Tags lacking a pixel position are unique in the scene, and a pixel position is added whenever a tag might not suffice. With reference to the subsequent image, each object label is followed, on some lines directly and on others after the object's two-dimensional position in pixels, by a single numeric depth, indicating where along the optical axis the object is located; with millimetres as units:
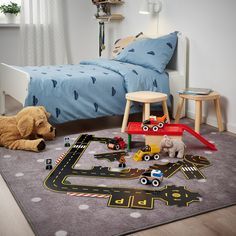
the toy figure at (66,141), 2594
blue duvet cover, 2779
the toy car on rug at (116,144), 2496
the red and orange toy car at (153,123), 2408
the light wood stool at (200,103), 2799
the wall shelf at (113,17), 4320
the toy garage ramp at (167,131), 2387
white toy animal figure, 2322
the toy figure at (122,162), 2189
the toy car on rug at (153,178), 1915
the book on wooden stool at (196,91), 2842
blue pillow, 3229
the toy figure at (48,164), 2150
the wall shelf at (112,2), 4250
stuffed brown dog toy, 2486
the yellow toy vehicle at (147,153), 2303
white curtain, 4422
